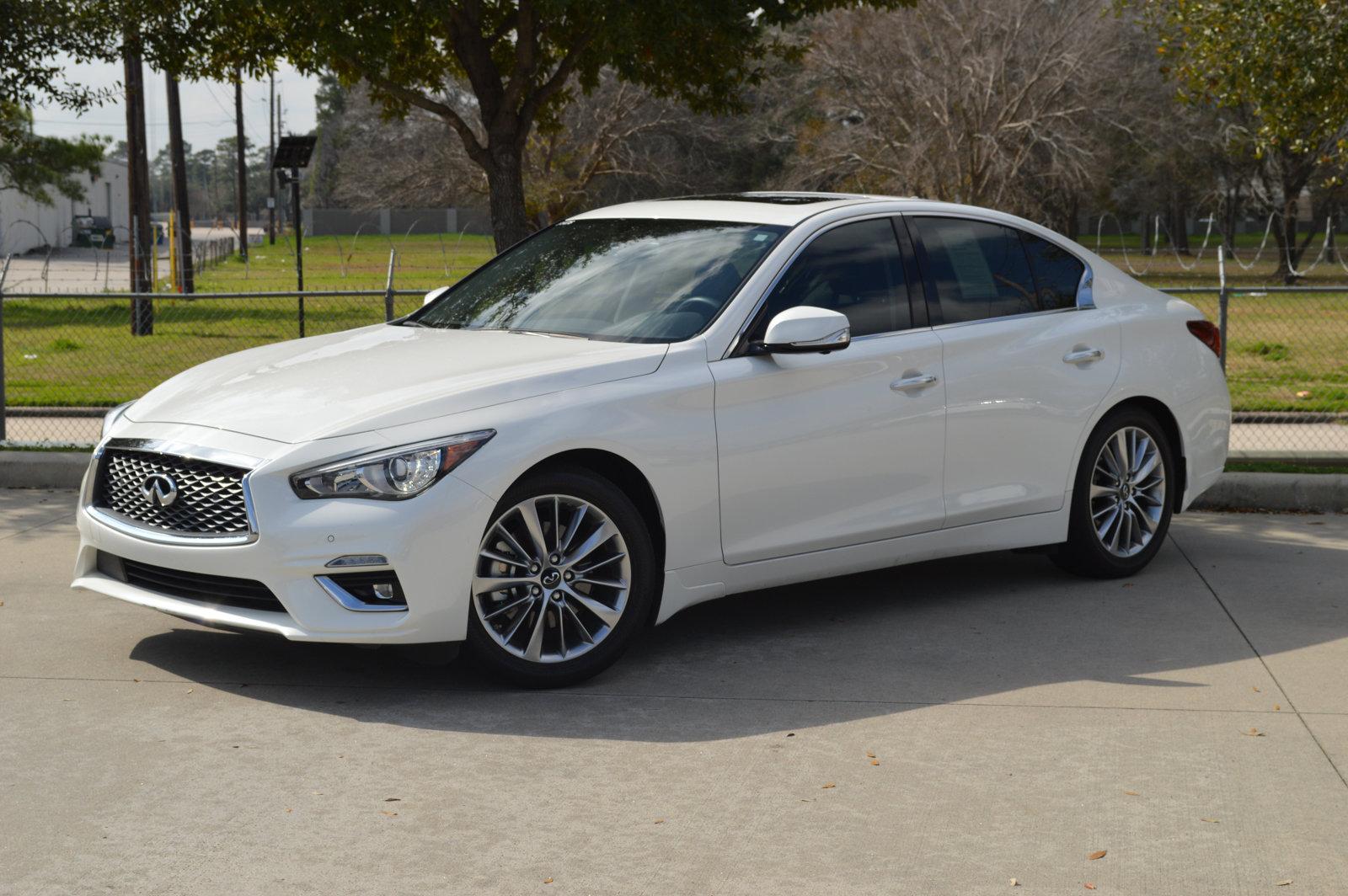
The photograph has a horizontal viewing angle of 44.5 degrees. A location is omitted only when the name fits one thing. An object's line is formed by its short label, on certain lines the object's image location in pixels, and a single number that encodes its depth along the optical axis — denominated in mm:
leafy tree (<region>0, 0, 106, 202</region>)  17984
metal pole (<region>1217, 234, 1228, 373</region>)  10992
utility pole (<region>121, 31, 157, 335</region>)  24859
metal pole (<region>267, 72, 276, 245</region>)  66625
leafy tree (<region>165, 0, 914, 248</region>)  10797
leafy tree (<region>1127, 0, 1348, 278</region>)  13781
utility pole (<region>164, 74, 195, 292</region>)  30766
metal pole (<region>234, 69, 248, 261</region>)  60062
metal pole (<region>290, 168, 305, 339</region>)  20281
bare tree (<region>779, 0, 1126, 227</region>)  41938
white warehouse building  67250
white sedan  5504
